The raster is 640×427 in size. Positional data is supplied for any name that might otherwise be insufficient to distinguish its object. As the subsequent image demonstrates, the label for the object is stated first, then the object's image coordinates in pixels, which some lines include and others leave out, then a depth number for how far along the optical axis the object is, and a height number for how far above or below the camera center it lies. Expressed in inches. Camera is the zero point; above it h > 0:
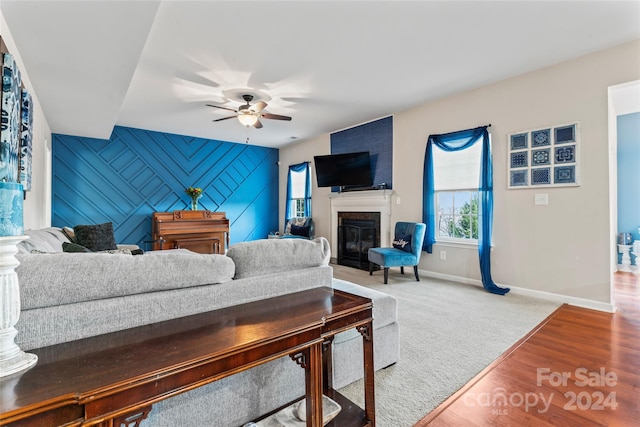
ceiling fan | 155.9 +52.5
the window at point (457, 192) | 163.3 +13.3
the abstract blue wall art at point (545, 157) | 127.4 +25.9
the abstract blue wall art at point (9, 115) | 69.3 +24.1
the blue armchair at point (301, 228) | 255.3 -11.0
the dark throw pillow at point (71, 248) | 80.9 -8.7
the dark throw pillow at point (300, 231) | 255.2 -12.9
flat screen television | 212.2 +33.4
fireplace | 200.1 +2.4
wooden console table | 26.5 -15.4
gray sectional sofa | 38.8 -12.2
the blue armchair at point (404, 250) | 161.4 -19.2
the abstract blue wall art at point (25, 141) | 91.0 +23.3
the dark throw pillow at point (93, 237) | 115.7 -8.5
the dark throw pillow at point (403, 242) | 169.9 -15.2
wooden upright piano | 225.0 -11.6
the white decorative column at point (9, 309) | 30.1 -9.5
